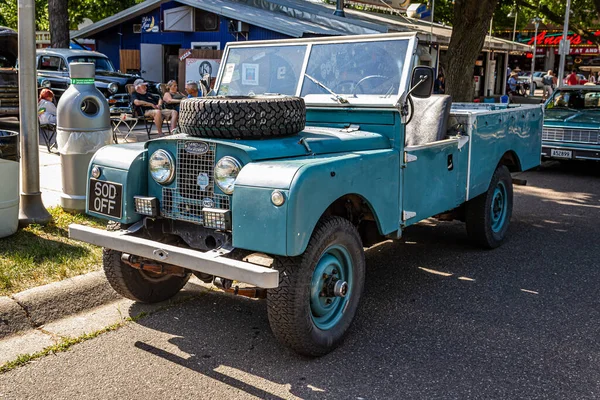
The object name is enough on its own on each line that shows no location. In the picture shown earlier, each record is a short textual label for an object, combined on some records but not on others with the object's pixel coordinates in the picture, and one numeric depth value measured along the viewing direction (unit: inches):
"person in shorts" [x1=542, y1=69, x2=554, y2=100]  1179.3
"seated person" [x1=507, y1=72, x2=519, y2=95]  1238.3
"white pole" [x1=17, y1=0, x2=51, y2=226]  249.4
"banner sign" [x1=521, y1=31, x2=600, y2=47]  1819.6
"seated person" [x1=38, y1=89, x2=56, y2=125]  456.1
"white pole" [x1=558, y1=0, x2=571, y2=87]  932.0
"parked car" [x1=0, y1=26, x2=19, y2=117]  607.8
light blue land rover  146.8
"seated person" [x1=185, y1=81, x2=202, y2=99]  425.8
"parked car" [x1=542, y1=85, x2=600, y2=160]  464.4
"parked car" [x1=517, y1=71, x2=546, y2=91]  1603.8
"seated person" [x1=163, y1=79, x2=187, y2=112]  529.7
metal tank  268.1
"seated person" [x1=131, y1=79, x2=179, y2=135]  503.5
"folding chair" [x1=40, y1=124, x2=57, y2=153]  455.5
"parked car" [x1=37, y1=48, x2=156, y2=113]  642.8
